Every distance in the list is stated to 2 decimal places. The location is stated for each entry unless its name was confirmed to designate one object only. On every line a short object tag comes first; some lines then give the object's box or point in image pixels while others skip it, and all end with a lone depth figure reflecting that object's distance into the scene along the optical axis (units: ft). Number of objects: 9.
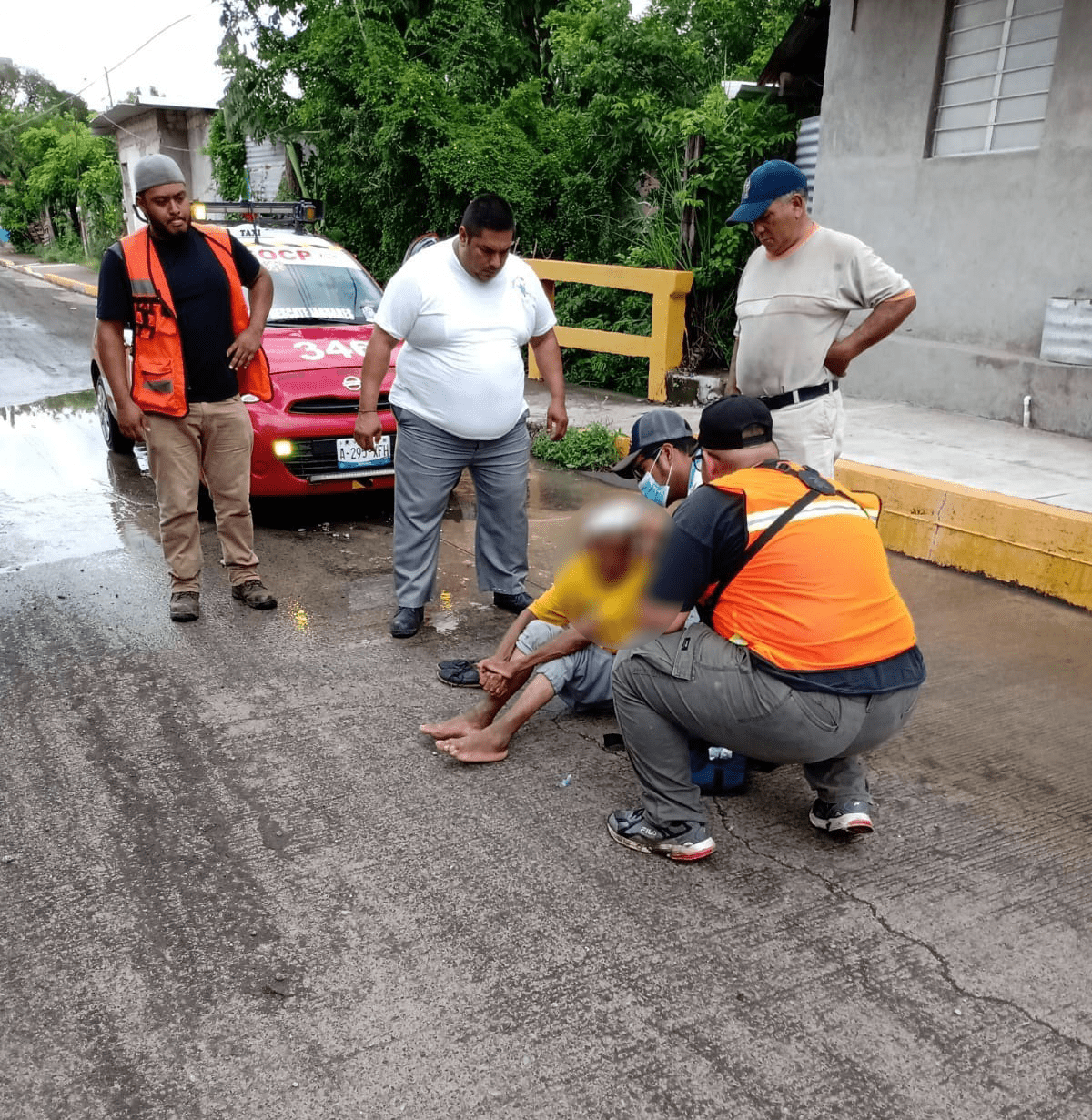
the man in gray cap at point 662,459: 10.44
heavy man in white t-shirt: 14.12
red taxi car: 19.30
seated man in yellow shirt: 9.05
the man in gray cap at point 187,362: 14.42
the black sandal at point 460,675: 13.34
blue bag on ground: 10.68
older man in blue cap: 12.33
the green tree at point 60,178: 108.88
